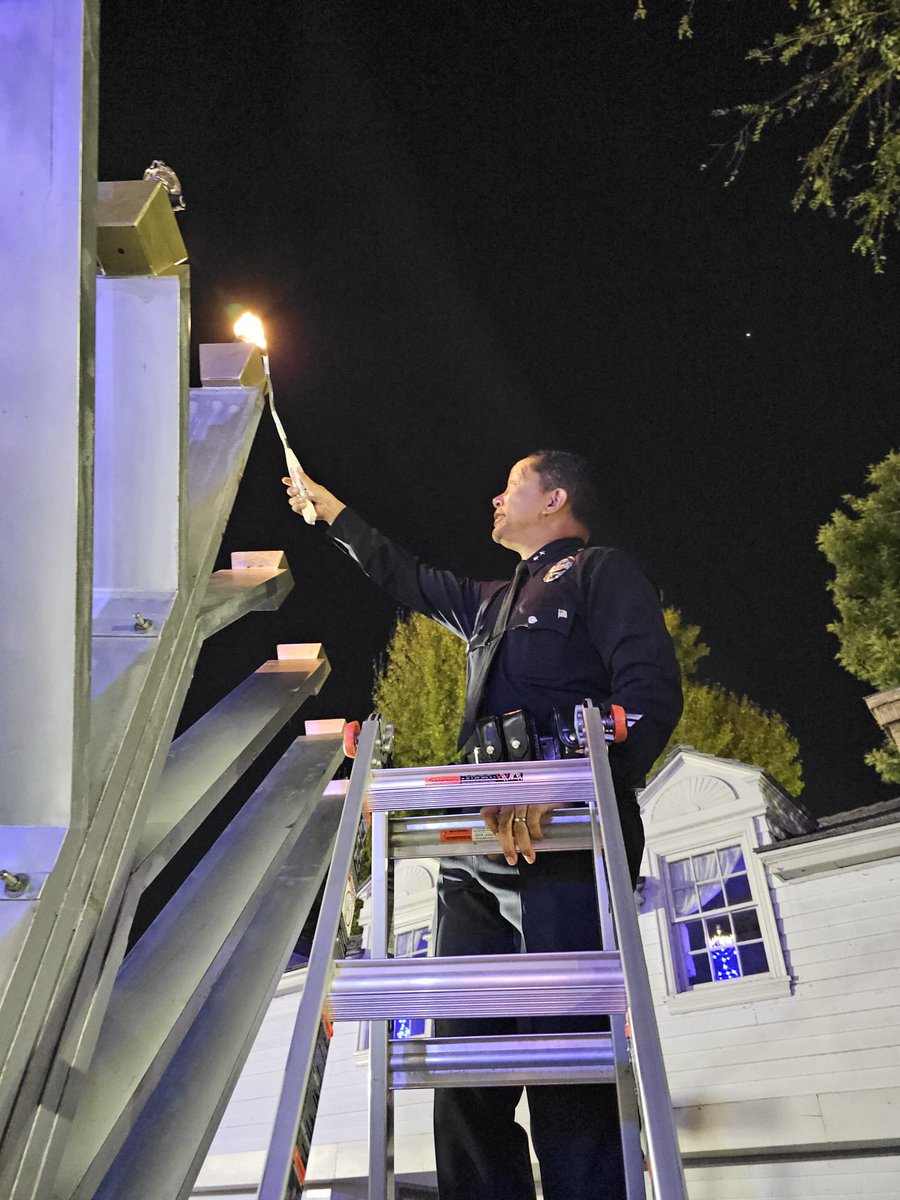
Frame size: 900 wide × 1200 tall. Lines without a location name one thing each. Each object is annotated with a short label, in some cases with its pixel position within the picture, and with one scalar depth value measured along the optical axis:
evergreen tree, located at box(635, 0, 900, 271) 7.20
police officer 2.36
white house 6.77
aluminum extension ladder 1.58
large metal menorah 1.37
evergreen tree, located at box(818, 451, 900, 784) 12.74
